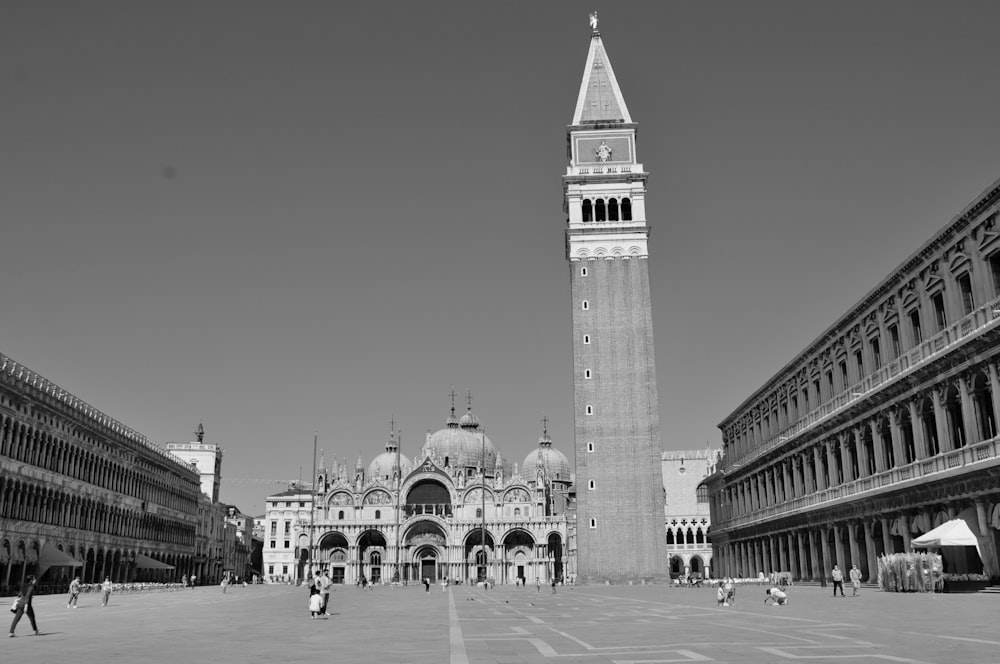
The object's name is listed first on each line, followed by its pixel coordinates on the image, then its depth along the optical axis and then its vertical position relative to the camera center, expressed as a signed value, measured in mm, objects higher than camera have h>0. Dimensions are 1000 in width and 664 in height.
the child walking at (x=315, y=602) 26572 -658
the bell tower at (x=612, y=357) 69438 +16539
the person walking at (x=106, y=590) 39125 -396
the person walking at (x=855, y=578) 33062 -124
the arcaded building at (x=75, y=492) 48969 +5578
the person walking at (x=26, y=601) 19452 -407
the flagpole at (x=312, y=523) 92475 +5339
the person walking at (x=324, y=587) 27656 -281
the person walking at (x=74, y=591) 36219 -392
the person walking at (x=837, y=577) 33031 -103
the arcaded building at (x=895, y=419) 31453 +6497
